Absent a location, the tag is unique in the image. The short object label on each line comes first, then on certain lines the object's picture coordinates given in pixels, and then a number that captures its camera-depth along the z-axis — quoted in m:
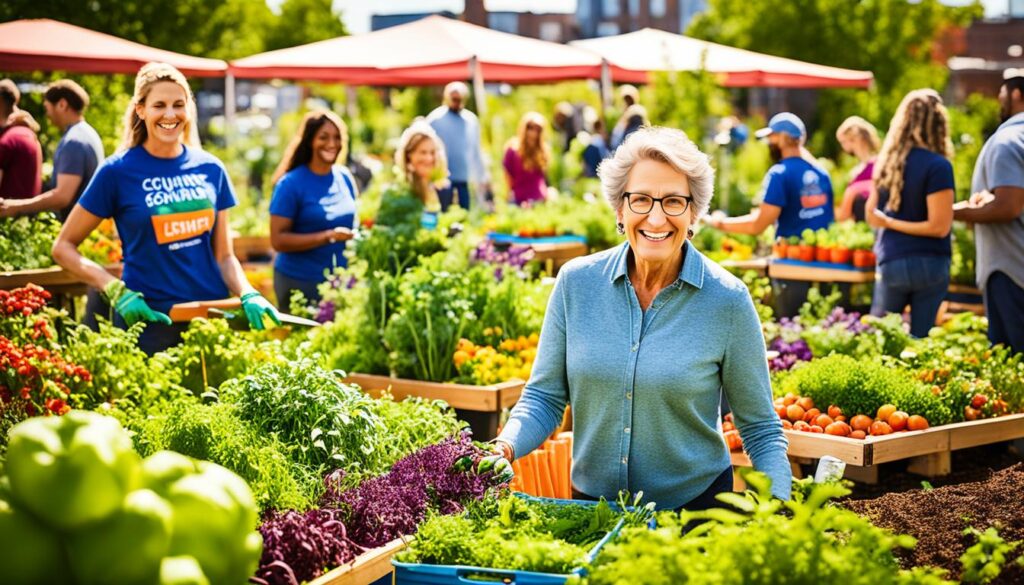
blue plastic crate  2.29
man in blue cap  8.17
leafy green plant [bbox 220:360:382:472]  3.34
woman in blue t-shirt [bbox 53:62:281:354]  4.62
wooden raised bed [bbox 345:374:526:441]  5.38
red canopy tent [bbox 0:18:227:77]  9.95
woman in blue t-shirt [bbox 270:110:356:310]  6.76
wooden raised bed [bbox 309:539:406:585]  2.62
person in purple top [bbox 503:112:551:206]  12.53
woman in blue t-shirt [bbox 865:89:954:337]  6.50
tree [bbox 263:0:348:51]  34.91
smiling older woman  2.90
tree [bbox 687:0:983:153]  27.28
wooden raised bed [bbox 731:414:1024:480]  4.80
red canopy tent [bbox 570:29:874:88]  13.69
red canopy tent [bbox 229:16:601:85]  11.73
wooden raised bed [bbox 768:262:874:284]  8.31
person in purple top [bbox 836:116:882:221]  9.34
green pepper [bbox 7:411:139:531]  1.65
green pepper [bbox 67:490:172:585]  1.65
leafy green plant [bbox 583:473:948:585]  1.86
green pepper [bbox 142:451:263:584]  1.73
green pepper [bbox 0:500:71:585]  1.65
